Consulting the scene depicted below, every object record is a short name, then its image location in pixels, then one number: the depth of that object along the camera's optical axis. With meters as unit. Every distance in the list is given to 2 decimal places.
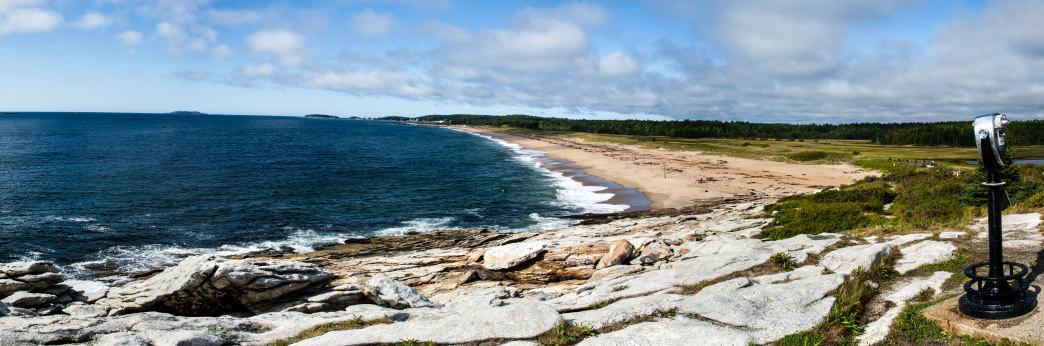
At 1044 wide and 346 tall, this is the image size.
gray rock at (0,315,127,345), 8.12
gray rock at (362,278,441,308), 12.52
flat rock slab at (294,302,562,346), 8.13
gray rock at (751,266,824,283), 10.62
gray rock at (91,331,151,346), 8.17
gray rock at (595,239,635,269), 17.06
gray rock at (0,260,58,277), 14.18
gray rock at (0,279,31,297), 13.44
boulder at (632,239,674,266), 16.55
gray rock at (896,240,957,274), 10.45
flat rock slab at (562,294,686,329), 8.54
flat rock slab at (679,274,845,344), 7.99
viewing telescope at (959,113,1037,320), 6.61
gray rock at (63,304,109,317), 12.34
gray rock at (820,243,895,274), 10.56
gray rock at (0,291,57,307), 12.62
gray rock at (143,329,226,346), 8.22
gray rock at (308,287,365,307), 12.87
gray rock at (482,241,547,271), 18.30
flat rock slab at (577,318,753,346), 7.55
